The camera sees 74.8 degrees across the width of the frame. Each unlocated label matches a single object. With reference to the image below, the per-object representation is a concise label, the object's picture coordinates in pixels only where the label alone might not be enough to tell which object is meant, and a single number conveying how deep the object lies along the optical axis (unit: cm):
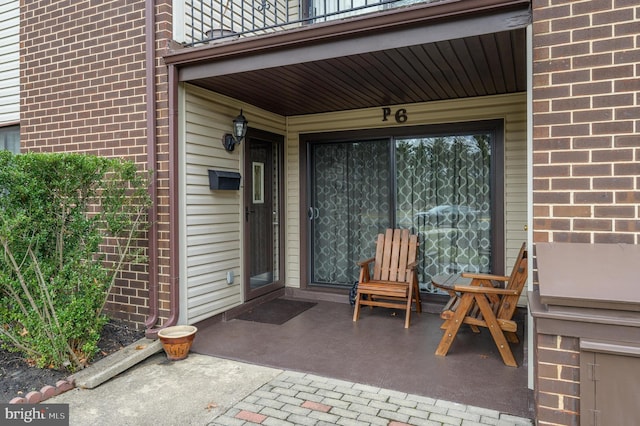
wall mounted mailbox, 398
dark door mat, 423
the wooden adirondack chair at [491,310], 300
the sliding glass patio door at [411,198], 446
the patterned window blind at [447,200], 447
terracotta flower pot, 319
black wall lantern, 421
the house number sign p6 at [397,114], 467
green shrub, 280
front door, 460
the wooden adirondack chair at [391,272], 405
